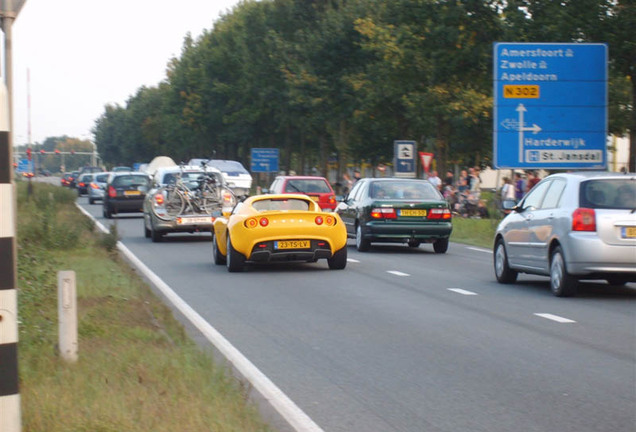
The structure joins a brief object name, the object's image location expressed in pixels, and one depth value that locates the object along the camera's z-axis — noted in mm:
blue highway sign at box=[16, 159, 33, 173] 71656
